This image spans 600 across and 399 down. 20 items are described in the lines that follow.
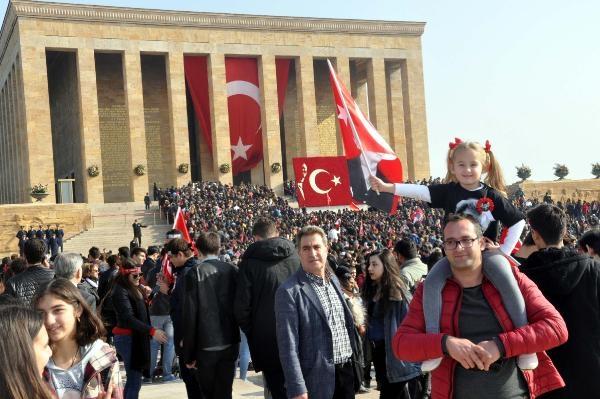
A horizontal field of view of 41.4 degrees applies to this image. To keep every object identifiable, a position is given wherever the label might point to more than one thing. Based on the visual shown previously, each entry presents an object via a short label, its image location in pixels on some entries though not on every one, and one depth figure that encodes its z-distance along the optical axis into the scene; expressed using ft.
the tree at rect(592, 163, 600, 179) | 148.15
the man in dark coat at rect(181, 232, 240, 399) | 20.24
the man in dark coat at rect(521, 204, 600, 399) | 13.21
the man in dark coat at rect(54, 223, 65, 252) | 92.36
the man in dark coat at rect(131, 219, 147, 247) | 92.60
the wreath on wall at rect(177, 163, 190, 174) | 130.82
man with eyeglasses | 11.18
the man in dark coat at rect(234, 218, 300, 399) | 19.13
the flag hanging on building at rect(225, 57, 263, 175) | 137.08
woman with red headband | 24.62
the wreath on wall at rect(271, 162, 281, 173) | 136.56
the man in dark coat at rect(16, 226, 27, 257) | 90.23
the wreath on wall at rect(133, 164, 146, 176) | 127.54
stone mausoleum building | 125.49
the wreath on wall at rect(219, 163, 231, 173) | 132.11
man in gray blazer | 15.99
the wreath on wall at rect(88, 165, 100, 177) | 124.76
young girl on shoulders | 14.93
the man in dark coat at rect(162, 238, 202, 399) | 21.04
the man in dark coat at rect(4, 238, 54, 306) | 21.48
